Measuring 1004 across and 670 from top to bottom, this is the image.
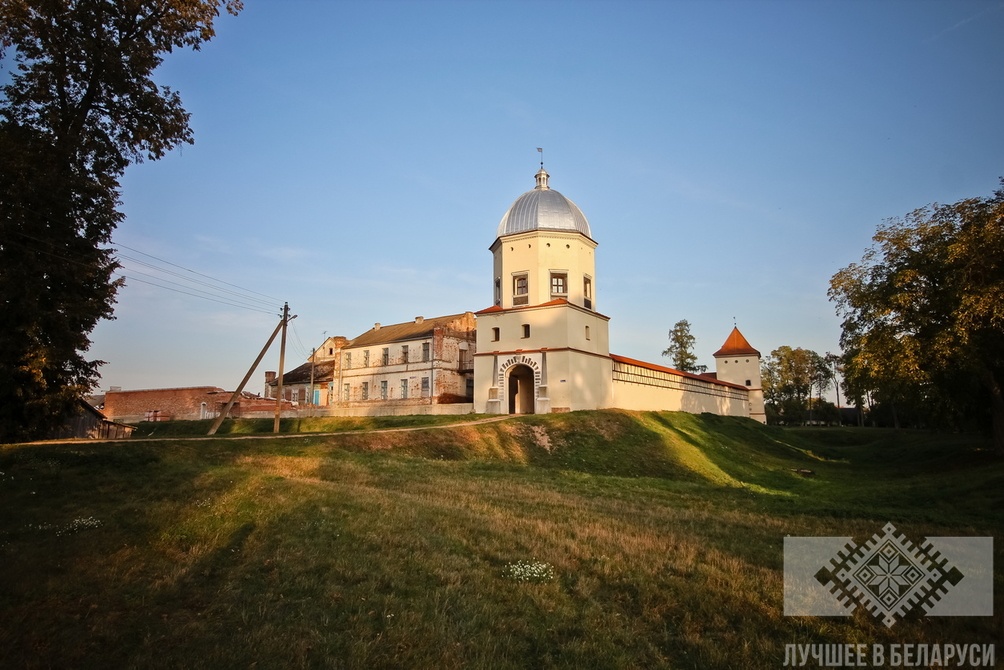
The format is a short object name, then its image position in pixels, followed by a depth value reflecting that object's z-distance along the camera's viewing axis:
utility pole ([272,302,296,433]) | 29.77
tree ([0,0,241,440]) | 15.92
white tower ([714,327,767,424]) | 62.92
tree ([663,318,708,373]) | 67.44
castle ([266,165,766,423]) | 34.97
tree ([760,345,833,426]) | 75.12
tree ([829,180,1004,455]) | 19.73
